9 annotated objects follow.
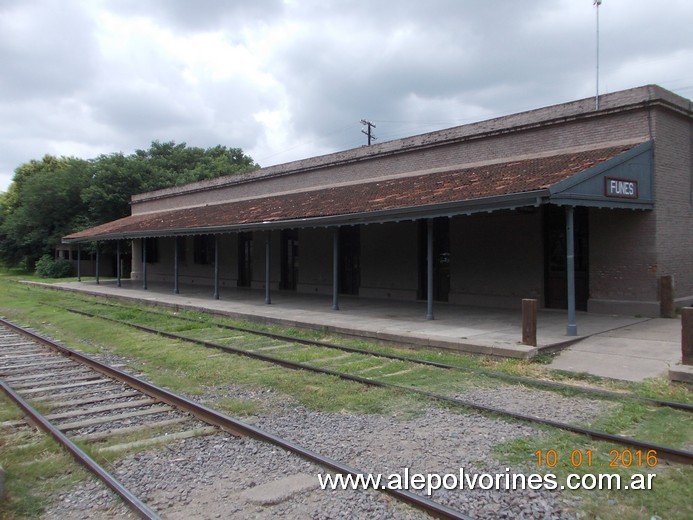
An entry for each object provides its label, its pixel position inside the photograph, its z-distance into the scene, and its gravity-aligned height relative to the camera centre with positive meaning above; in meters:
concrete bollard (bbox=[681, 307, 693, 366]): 6.93 -0.91
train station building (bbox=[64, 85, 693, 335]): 11.18 +1.24
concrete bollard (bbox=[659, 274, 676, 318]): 11.49 -0.64
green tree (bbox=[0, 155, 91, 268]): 38.59 +4.04
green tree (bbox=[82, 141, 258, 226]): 37.47 +6.33
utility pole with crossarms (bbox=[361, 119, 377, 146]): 43.72 +10.99
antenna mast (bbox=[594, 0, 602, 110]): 12.50 +3.80
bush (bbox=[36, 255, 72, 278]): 36.47 -0.12
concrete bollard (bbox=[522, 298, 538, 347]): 8.77 -0.89
